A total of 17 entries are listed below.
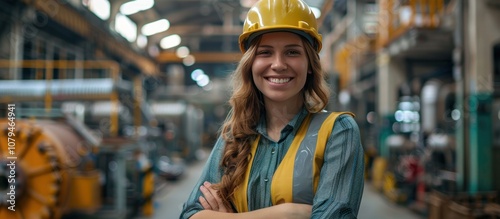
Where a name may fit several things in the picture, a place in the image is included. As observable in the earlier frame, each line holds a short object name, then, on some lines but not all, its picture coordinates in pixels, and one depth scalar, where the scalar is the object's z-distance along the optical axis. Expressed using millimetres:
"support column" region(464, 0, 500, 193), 5711
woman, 1408
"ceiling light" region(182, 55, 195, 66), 26000
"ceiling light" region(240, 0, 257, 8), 16500
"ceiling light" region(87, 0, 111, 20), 13172
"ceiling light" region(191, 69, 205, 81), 26984
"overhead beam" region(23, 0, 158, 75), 10359
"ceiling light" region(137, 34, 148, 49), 18428
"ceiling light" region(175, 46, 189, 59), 24772
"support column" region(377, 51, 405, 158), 10242
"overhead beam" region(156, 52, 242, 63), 26094
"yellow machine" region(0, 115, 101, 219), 4457
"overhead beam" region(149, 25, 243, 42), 20547
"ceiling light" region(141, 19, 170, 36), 17408
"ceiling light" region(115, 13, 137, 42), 15493
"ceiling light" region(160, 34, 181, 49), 21822
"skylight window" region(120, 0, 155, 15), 14508
